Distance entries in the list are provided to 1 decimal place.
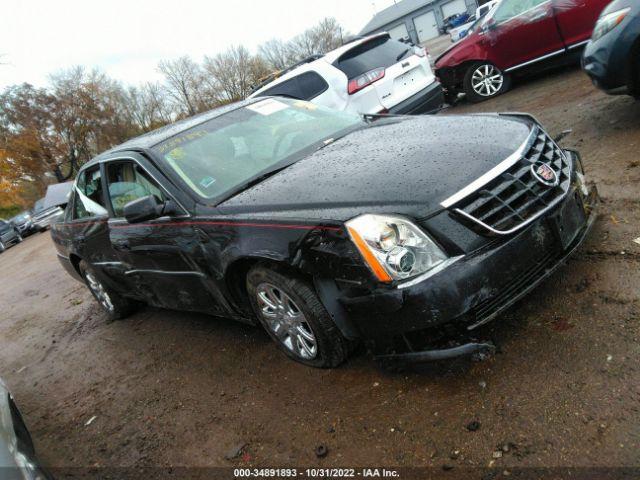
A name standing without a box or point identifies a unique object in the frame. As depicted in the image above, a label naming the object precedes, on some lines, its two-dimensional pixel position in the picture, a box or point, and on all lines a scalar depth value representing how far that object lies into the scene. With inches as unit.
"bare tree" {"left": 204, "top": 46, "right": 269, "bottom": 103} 2020.2
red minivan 305.2
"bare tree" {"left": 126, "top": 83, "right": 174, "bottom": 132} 1985.1
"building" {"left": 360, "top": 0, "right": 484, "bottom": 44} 2345.0
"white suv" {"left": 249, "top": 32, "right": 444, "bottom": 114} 291.6
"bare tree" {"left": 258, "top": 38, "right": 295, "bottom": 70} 2429.9
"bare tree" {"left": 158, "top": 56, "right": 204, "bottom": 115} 2193.7
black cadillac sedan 93.4
